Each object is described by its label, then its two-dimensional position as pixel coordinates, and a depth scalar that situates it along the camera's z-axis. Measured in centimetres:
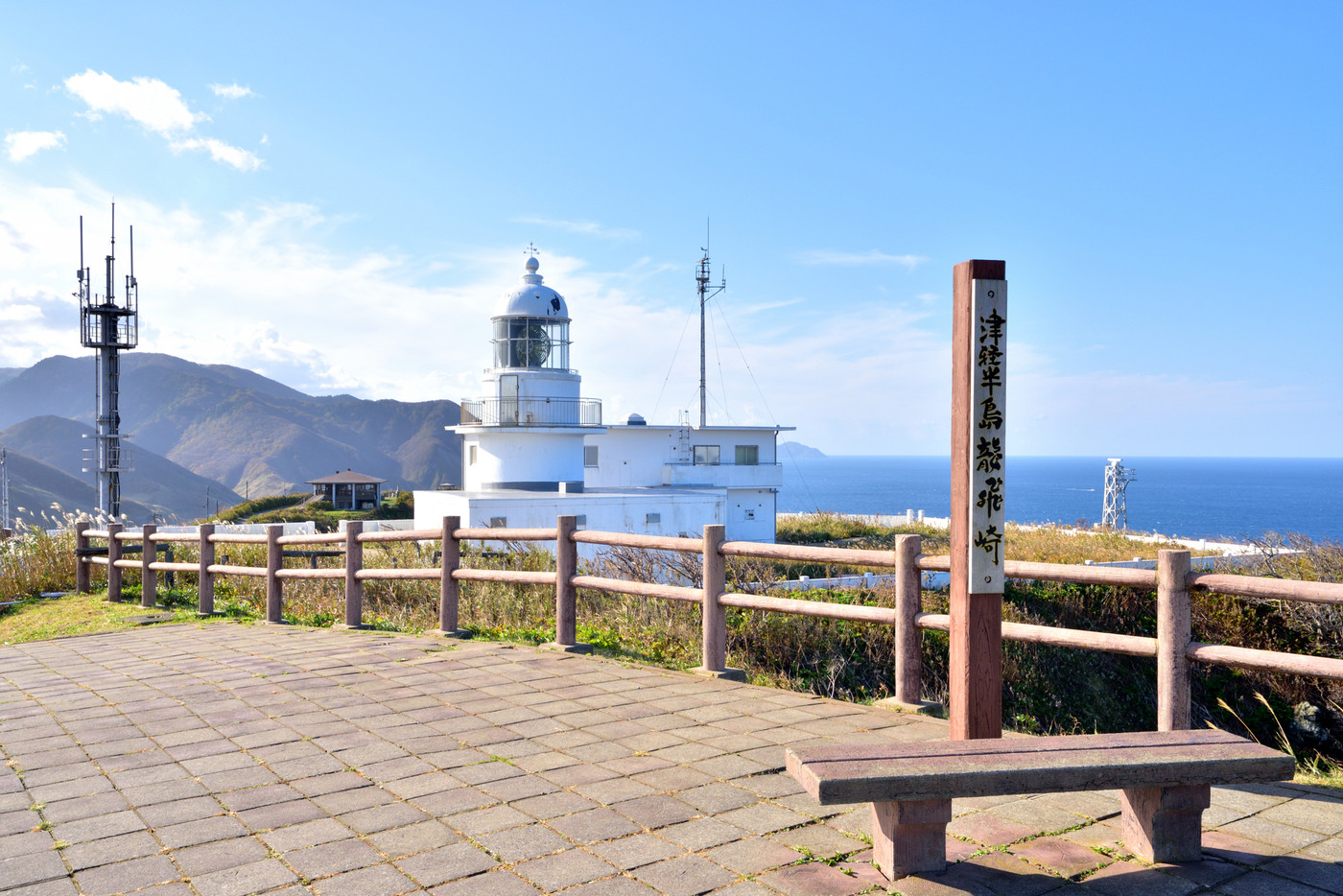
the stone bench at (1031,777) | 279
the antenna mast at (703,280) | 3584
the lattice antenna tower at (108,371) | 3412
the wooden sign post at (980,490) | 366
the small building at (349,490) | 3919
